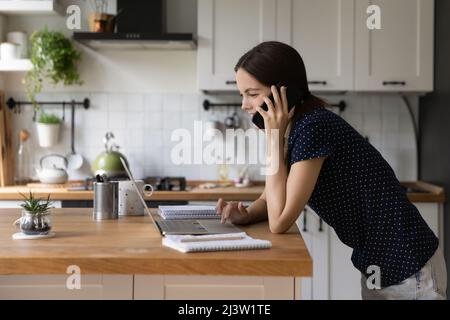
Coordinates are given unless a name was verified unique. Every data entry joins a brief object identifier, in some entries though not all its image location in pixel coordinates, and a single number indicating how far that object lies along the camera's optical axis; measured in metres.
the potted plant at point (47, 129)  4.02
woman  1.74
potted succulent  1.77
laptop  1.82
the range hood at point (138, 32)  3.62
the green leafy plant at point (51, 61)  3.88
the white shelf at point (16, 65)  3.83
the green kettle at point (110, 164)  3.78
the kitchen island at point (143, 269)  1.48
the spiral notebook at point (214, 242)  1.57
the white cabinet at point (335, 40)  3.67
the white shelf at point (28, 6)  3.71
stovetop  3.68
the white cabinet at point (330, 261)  3.60
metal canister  2.12
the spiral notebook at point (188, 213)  2.16
